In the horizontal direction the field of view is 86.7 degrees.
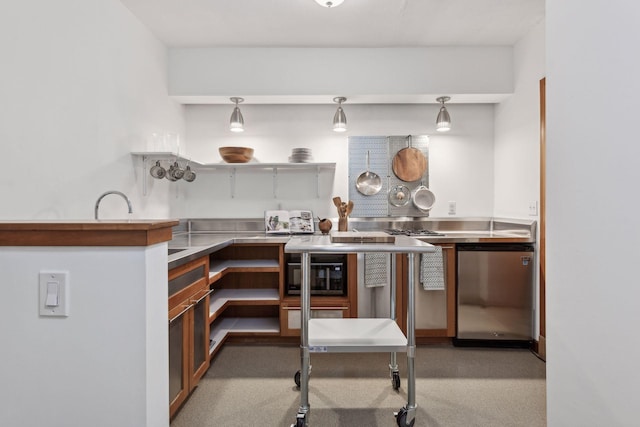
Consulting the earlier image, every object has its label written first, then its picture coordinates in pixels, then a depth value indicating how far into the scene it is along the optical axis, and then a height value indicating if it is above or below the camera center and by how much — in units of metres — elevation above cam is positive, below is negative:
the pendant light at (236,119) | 3.24 +0.90
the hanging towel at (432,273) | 2.84 -0.50
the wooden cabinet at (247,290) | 2.87 -0.72
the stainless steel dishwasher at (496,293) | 2.84 -0.67
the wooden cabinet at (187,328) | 1.79 -0.68
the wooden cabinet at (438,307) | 2.88 -0.80
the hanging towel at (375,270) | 2.88 -0.49
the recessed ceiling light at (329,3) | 2.25 +1.41
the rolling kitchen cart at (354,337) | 1.66 -0.67
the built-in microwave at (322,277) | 2.96 -0.56
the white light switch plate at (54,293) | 0.90 -0.21
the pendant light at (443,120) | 3.24 +0.89
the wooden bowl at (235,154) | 3.29 +0.57
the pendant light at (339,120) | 3.22 +0.88
